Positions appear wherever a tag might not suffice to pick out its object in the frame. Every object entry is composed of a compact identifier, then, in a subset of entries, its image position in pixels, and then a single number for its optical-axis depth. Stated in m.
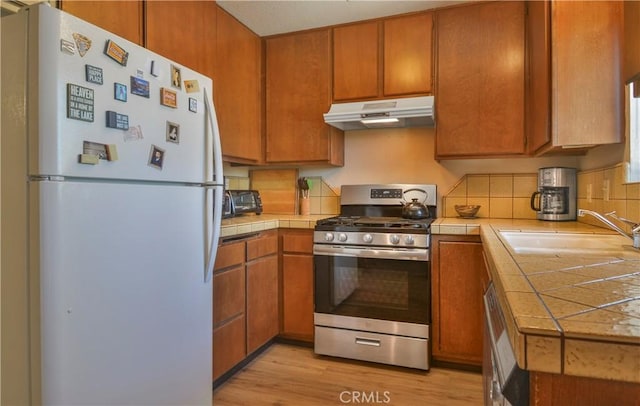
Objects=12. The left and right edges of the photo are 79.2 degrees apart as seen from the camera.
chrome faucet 1.24
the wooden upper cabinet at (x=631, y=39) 1.58
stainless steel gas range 2.25
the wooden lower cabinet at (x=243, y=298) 2.01
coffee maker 2.32
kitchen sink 1.32
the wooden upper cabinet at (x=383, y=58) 2.53
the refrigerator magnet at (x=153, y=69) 1.39
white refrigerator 1.09
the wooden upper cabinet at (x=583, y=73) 1.66
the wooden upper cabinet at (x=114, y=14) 1.50
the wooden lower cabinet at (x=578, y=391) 0.51
